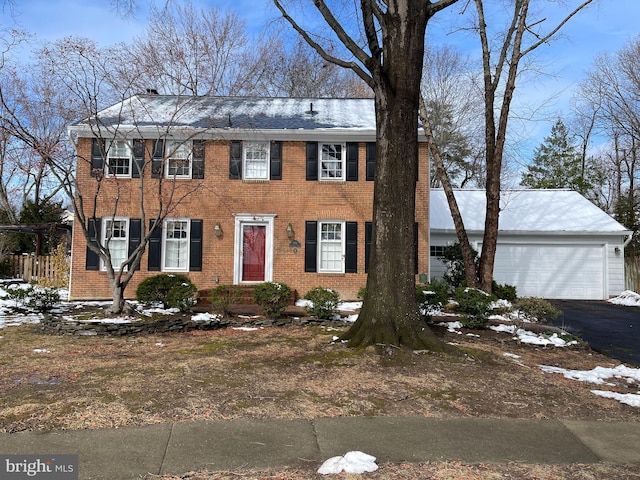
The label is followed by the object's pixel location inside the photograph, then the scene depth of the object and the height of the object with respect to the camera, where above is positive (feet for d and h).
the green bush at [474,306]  29.40 -4.03
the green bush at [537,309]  29.73 -4.21
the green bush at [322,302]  30.89 -4.07
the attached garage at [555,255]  52.90 -1.02
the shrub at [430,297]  29.89 -3.52
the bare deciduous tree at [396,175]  21.34 +3.37
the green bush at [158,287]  34.88 -3.60
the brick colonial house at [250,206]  43.47 +3.57
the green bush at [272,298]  31.19 -3.84
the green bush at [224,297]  31.60 -3.94
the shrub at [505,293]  40.93 -4.31
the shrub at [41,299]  35.04 -4.66
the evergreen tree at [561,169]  97.25 +17.48
